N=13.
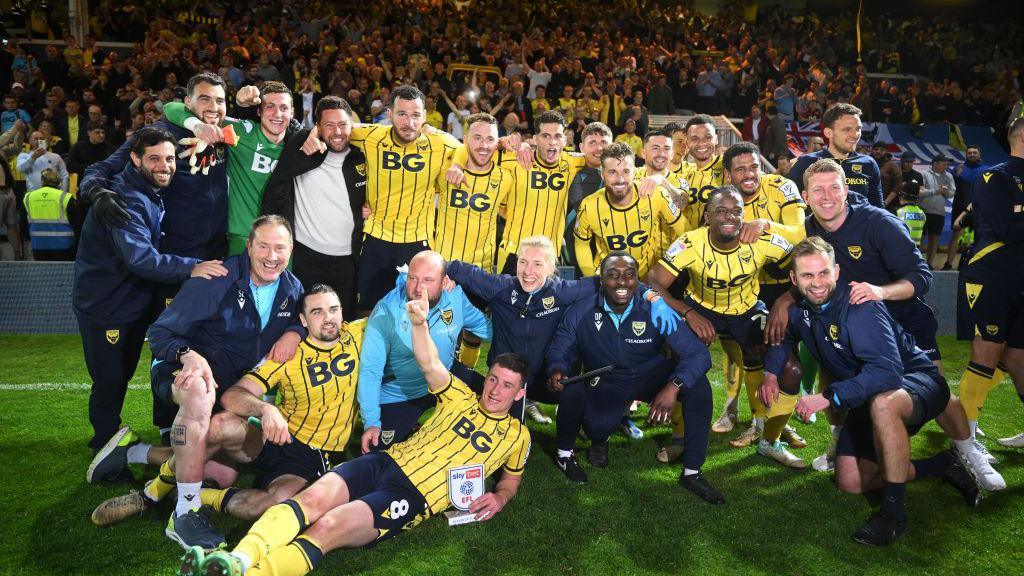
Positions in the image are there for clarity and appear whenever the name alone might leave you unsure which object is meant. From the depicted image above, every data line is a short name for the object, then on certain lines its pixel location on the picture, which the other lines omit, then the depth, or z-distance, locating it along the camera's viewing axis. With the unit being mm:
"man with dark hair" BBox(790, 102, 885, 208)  5945
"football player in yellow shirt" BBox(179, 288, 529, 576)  3338
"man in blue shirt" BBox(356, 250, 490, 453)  4453
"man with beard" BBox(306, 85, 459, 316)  5578
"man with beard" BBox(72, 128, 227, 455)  4562
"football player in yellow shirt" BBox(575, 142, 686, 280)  5707
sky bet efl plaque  4055
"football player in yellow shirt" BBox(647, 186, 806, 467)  5219
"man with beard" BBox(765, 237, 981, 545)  4113
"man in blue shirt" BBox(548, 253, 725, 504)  4742
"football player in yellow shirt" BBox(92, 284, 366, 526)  4039
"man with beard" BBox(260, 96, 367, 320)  5363
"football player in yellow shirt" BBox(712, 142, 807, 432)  5715
